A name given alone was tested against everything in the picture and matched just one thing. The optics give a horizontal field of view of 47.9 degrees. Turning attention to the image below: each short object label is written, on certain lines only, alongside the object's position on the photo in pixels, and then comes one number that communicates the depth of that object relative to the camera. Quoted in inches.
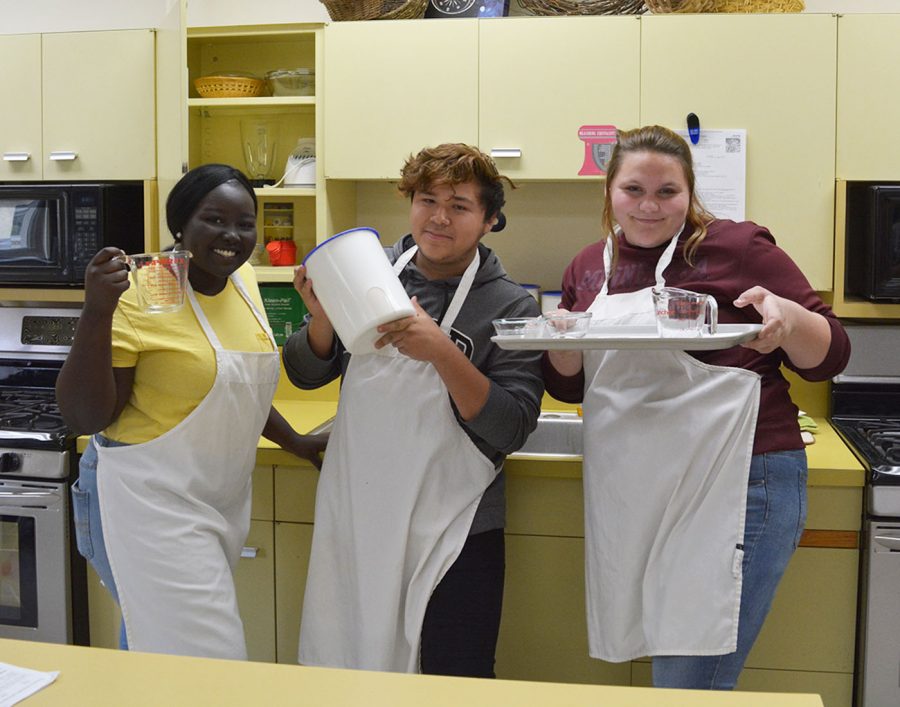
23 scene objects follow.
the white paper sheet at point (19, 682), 50.0
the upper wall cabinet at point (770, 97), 107.1
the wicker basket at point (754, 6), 109.0
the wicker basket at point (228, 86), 121.6
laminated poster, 110.6
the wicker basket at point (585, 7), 113.4
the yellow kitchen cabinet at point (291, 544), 98.9
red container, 124.8
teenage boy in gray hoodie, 78.0
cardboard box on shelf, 127.6
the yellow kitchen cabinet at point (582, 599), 92.9
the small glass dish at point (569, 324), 71.9
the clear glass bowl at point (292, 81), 123.1
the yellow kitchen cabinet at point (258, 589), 100.2
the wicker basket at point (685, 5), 109.0
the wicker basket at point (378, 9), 114.8
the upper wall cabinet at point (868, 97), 106.0
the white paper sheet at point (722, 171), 108.1
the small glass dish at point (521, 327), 72.7
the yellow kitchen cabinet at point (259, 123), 127.6
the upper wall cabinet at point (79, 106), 120.0
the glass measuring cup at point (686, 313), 68.9
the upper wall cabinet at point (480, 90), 110.2
